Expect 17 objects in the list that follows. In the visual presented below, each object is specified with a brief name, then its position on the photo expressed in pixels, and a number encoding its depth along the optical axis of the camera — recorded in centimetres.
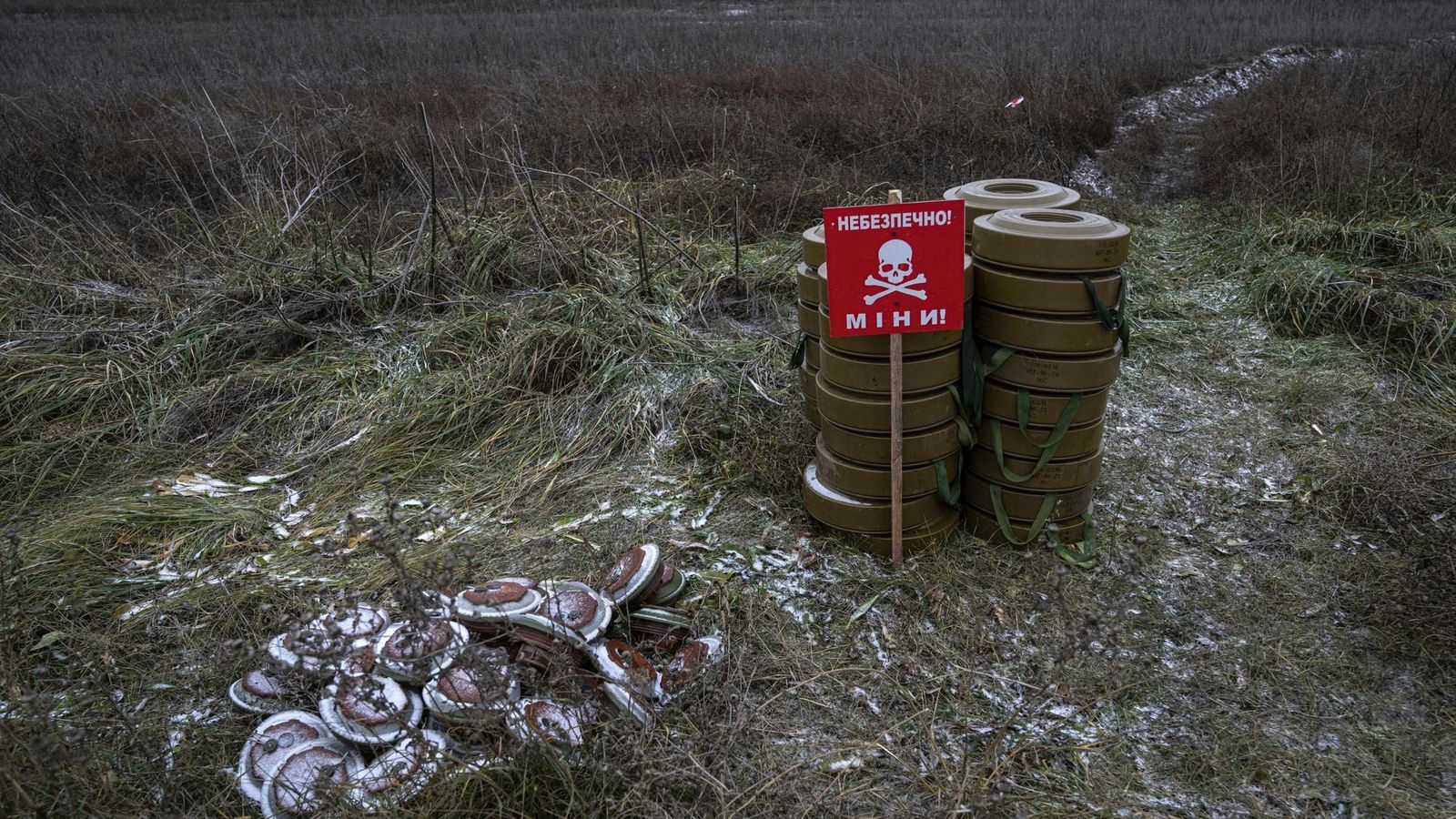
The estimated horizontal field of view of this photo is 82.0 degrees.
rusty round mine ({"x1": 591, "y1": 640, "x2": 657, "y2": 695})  244
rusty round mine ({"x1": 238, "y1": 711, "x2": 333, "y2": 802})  233
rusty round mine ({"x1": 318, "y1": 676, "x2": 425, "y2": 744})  234
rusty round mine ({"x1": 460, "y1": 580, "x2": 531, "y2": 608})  261
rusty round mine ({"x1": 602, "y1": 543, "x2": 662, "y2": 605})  285
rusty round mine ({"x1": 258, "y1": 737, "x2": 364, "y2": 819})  218
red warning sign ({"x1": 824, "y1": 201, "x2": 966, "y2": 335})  281
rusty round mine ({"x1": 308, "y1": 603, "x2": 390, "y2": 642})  243
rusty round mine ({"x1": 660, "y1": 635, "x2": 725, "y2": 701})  262
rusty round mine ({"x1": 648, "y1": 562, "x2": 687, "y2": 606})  300
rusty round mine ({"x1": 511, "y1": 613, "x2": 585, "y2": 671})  252
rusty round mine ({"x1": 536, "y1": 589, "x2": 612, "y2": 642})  261
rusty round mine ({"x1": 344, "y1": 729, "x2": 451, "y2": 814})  219
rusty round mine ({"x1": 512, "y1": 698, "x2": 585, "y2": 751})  222
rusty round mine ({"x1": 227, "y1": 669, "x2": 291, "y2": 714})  257
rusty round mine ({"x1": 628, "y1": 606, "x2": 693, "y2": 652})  287
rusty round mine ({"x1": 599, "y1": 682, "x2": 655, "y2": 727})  240
